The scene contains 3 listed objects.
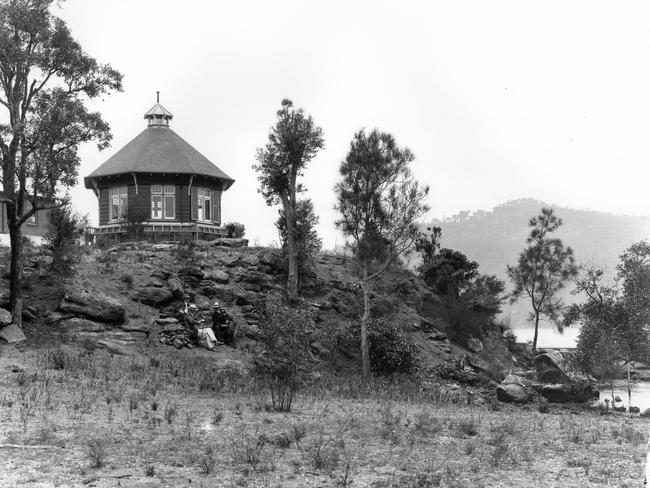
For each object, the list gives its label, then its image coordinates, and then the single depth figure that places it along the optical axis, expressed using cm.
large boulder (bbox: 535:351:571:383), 3606
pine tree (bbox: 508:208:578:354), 4966
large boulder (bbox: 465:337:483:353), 4097
